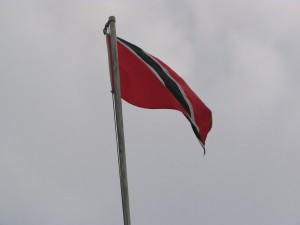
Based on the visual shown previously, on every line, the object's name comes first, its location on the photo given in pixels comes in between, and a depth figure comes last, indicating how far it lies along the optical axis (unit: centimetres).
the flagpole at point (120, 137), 1330
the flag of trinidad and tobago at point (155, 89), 1612
